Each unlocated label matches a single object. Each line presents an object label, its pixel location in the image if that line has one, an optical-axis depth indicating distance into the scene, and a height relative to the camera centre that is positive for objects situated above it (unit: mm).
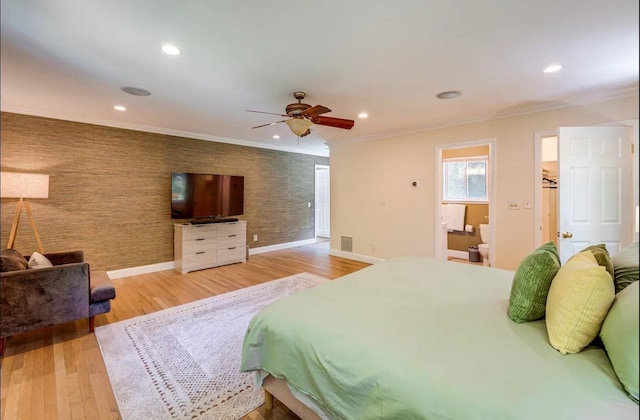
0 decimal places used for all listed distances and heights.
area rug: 1770 -1143
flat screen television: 4723 +275
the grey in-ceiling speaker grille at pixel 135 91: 2896 +1231
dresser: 4613 -559
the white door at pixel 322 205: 7910 +196
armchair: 2166 -715
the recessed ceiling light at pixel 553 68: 2388 +1222
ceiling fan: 2875 +925
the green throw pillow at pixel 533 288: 1393 -364
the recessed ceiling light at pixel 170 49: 2117 +1205
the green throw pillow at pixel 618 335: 370 -268
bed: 955 -581
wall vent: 5637 -616
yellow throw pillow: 1055 -346
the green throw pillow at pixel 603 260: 870 -150
